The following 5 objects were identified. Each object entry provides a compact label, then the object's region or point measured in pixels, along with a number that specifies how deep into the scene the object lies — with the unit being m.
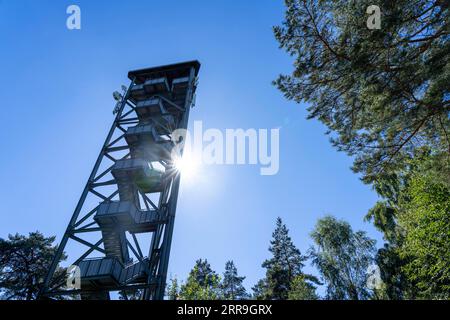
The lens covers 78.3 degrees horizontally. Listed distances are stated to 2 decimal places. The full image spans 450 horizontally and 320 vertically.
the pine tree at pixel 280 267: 35.94
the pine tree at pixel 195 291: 17.96
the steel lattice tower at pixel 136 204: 14.62
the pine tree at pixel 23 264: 27.39
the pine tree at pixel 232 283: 43.19
